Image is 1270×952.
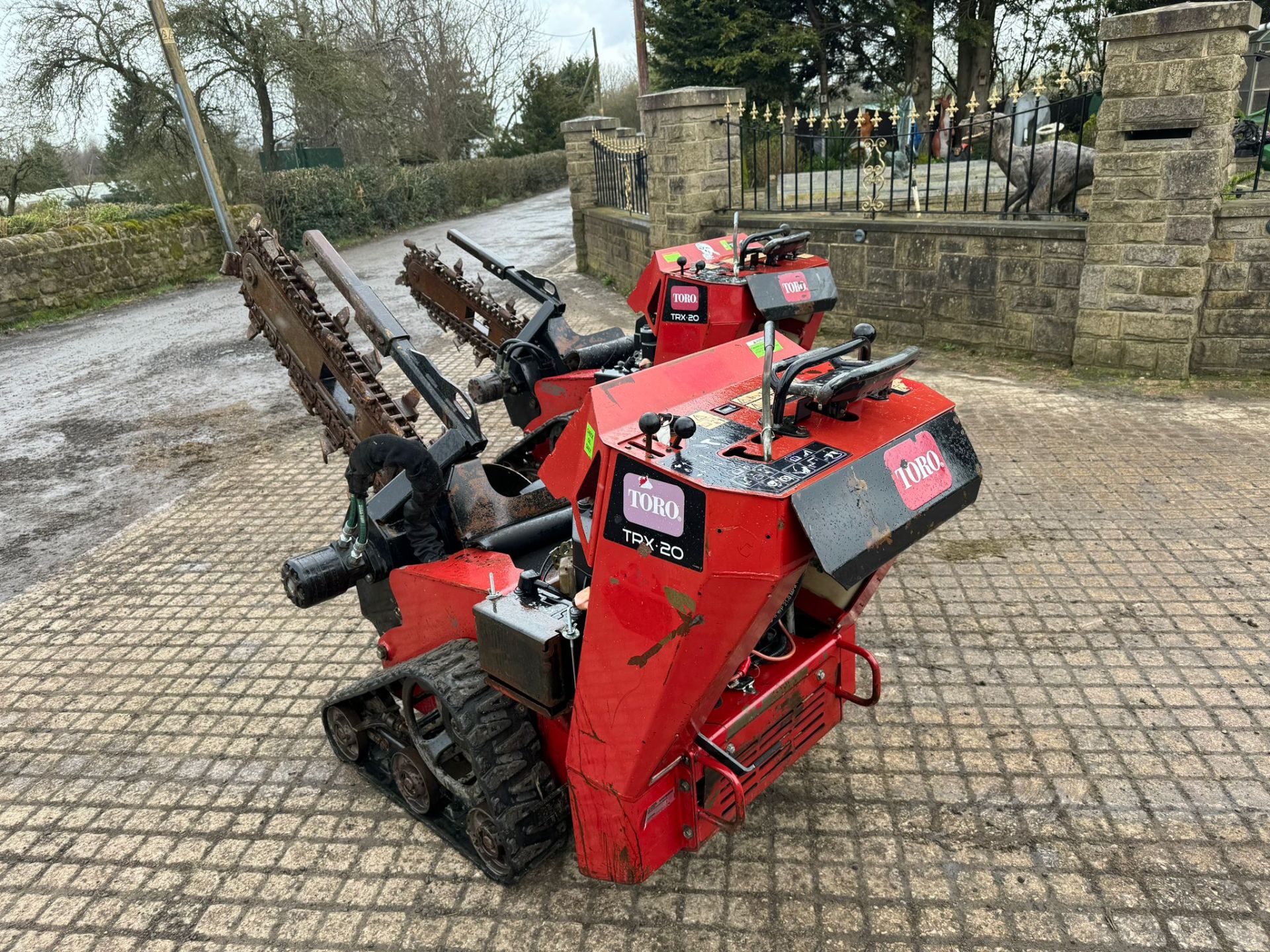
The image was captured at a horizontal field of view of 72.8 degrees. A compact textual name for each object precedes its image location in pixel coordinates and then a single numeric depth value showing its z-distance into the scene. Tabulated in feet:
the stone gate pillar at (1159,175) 23.84
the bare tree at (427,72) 107.24
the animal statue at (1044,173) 28.53
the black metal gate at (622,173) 43.80
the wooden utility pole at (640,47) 71.92
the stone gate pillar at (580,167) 51.78
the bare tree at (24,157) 70.59
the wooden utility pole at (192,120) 55.31
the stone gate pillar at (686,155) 35.22
